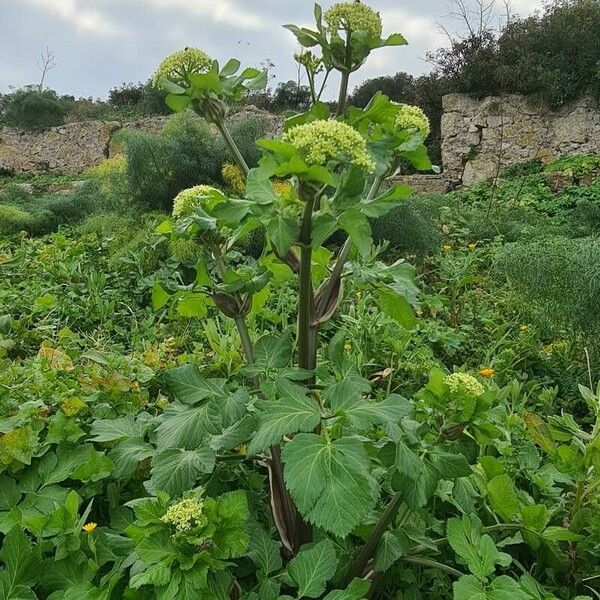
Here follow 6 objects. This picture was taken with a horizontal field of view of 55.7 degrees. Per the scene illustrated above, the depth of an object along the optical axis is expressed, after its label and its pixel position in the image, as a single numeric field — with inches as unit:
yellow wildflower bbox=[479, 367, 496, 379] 87.4
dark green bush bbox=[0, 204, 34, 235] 241.9
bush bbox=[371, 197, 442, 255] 193.9
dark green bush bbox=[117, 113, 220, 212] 223.1
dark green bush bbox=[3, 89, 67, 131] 669.3
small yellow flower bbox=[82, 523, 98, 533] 50.2
